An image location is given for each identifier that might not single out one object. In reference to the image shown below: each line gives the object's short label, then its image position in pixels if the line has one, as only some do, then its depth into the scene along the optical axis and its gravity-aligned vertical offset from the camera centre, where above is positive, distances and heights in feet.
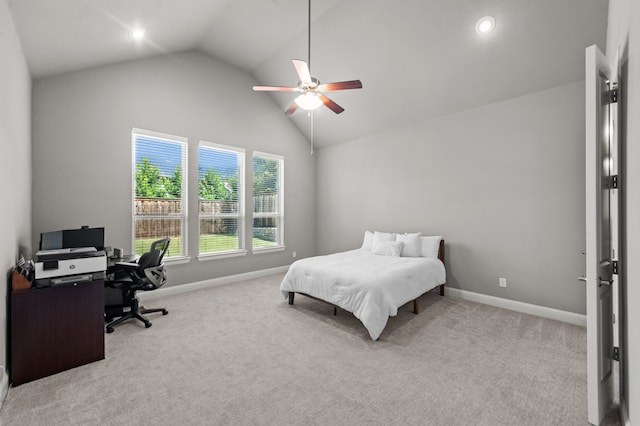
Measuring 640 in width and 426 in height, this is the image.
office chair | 10.25 -2.37
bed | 9.47 -2.50
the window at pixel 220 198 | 15.52 +0.89
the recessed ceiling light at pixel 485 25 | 10.07 +6.75
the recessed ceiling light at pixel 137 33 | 10.41 +6.77
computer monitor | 9.42 -0.86
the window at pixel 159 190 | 13.32 +1.17
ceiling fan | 8.72 +4.09
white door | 5.37 -0.37
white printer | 7.36 -1.37
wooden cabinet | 7.00 -3.02
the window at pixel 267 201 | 17.90 +0.83
